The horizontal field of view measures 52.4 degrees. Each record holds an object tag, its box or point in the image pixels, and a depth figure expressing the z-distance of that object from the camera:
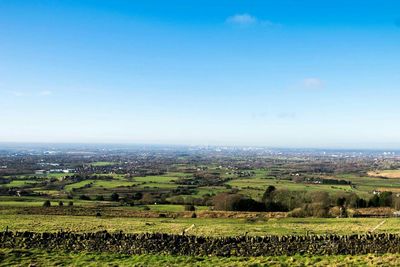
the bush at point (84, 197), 89.94
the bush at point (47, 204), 70.44
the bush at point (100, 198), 88.62
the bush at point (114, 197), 89.00
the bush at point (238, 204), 71.25
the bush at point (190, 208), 69.31
